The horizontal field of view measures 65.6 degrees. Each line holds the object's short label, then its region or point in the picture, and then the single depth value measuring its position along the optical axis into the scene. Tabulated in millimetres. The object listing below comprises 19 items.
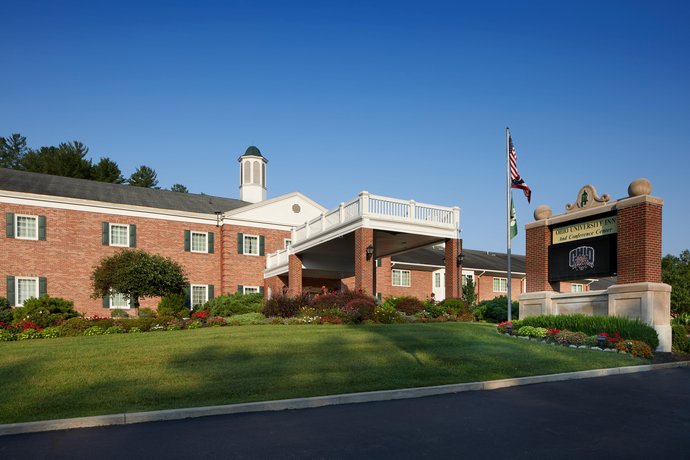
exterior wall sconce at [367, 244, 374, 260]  22938
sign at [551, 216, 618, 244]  16906
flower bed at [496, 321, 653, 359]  13883
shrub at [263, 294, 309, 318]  22359
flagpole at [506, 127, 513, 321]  20656
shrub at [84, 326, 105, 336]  19203
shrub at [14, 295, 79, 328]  22183
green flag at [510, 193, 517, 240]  20712
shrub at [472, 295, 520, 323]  24516
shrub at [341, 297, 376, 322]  19834
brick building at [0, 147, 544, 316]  24891
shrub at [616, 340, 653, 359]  13773
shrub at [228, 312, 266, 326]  21259
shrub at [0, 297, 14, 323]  25688
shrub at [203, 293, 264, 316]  29094
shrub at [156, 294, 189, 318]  28367
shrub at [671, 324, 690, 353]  15164
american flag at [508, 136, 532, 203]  21234
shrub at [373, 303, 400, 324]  20312
